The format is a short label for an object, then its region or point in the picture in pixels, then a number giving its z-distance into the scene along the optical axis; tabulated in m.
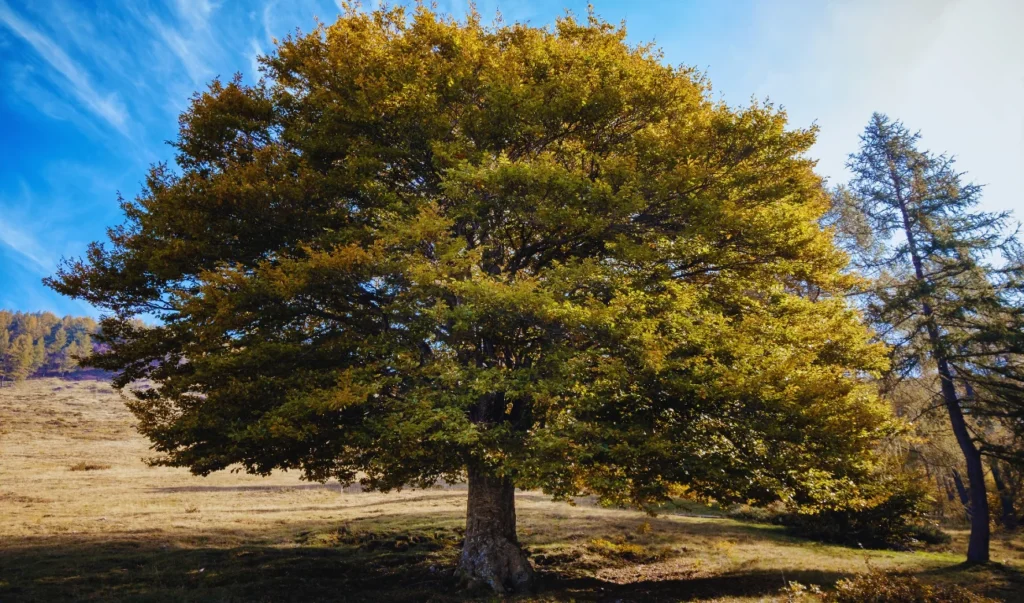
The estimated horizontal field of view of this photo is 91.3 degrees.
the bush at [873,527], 18.45
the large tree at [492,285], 8.94
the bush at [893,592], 8.13
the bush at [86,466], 39.00
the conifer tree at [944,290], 17.09
